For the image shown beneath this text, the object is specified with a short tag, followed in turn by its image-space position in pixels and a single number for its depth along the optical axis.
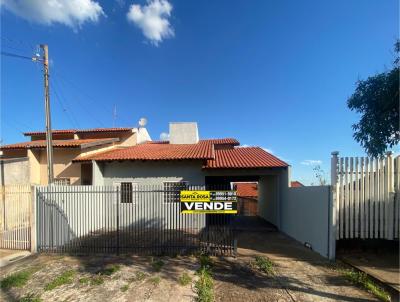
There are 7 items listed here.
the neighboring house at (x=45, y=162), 13.54
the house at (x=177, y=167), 14.06
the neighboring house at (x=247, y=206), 27.38
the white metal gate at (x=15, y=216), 10.06
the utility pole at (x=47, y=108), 13.04
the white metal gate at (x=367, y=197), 8.11
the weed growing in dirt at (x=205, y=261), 7.99
